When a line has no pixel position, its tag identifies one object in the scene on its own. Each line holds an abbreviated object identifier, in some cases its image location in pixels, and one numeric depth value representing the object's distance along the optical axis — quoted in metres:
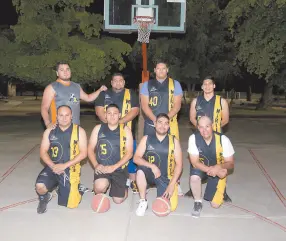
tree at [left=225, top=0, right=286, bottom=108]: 10.72
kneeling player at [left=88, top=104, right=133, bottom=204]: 4.98
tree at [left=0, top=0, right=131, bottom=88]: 18.14
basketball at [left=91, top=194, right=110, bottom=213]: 4.84
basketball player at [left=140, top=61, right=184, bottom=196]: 5.70
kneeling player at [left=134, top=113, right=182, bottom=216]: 4.87
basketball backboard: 9.98
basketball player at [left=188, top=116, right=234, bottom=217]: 4.89
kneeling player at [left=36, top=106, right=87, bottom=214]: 4.90
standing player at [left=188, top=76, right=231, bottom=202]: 5.52
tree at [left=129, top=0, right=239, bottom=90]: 22.98
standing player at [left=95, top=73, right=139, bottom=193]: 5.73
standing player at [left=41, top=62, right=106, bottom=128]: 5.53
